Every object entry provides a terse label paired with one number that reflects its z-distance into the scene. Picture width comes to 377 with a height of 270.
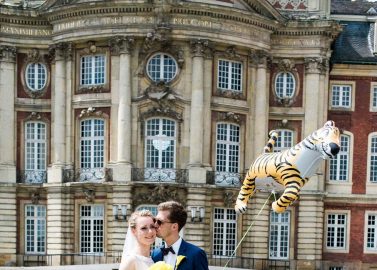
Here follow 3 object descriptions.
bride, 7.67
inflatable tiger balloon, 14.48
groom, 7.79
